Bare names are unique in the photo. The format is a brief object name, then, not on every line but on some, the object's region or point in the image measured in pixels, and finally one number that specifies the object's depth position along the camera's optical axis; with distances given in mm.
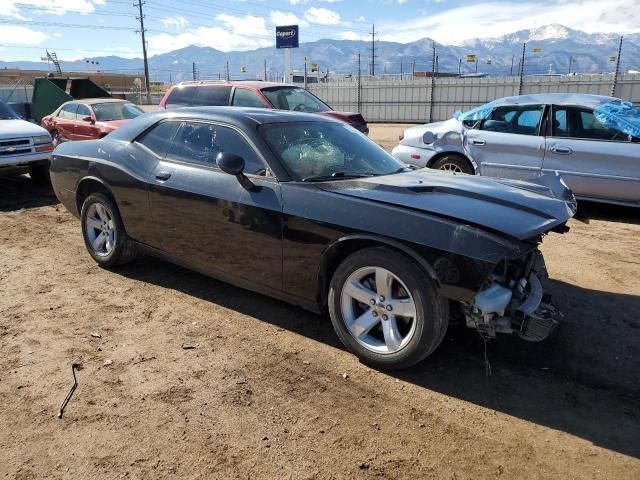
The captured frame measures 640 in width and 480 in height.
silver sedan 6723
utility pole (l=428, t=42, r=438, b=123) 24869
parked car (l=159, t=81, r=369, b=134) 10234
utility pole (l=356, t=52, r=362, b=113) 28203
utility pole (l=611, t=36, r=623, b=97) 21656
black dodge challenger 2967
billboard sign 28470
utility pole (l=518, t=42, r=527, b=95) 23223
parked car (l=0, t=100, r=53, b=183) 8633
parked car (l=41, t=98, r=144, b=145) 12422
